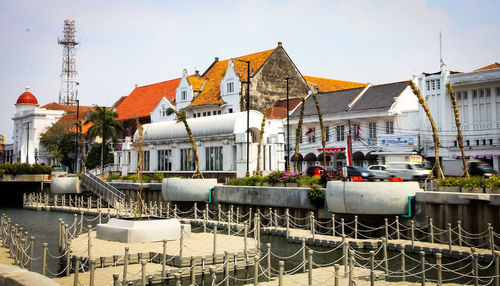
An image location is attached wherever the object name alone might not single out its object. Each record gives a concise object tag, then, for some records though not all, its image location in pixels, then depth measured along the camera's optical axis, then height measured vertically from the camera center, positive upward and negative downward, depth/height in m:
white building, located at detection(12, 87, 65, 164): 96.31 +7.45
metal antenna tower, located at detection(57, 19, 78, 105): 111.94 +26.39
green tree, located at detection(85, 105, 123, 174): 71.50 +5.64
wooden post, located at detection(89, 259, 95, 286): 12.95 -2.73
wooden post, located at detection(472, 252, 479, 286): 13.76 -2.77
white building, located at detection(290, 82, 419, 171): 51.50 +3.97
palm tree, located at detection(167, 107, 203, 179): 38.04 +3.34
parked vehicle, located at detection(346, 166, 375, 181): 34.81 -0.71
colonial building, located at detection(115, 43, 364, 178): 43.02 +7.15
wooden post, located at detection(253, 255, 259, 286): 13.69 -2.92
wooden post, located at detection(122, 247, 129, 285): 13.35 -2.76
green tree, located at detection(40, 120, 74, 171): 85.00 +3.95
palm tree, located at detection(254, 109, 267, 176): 38.16 +0.43
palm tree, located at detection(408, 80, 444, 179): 27.53 +1.64
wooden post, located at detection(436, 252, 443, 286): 12.99 -2.83
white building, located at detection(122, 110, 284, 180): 42.25 +1.51
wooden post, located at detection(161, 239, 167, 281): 15.78 -3.19
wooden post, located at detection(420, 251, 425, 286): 13.47 -2.85
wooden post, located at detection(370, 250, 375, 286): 13.19 -2.74
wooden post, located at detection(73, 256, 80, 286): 13.65 -2.95
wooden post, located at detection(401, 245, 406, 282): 16.18 -3.17
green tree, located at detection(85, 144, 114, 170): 76.81 +1.11
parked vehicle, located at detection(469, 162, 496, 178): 34.89 -0.50
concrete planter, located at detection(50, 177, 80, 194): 51.59 -2.08
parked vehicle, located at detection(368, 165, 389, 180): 35.22 -0.66
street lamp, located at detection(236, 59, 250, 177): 38.92 +1.13
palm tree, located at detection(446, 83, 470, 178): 25.69 +1.55
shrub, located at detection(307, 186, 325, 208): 28.22 -1.83
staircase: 45.75 -2.36
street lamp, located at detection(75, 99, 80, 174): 81.10 +2.14
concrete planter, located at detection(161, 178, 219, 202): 36.38 -1.80
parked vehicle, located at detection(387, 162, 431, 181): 33.59 -0.58
